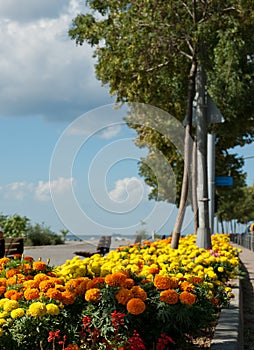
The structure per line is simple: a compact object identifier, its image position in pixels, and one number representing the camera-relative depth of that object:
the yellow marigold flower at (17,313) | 4.40
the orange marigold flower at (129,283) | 4.92
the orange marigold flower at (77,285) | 4.88
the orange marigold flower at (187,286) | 5.21
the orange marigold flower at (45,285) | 4.91
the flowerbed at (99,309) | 4.34
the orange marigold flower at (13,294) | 4.80
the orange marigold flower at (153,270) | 6.16
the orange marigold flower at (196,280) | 5.91
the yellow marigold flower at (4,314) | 4.49
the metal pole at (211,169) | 20.92
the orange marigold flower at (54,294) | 4.65
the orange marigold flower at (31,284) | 5.04
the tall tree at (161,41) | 12.52
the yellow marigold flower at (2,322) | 4.40
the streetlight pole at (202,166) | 11.91
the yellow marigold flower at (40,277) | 5.18
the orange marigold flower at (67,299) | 4.66
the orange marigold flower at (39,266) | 5.92
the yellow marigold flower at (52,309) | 4.41
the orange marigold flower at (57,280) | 5.20
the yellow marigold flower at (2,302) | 4.70
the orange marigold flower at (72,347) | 4.06
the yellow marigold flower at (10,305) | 4.56
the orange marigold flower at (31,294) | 4.73
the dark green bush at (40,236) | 32.44
